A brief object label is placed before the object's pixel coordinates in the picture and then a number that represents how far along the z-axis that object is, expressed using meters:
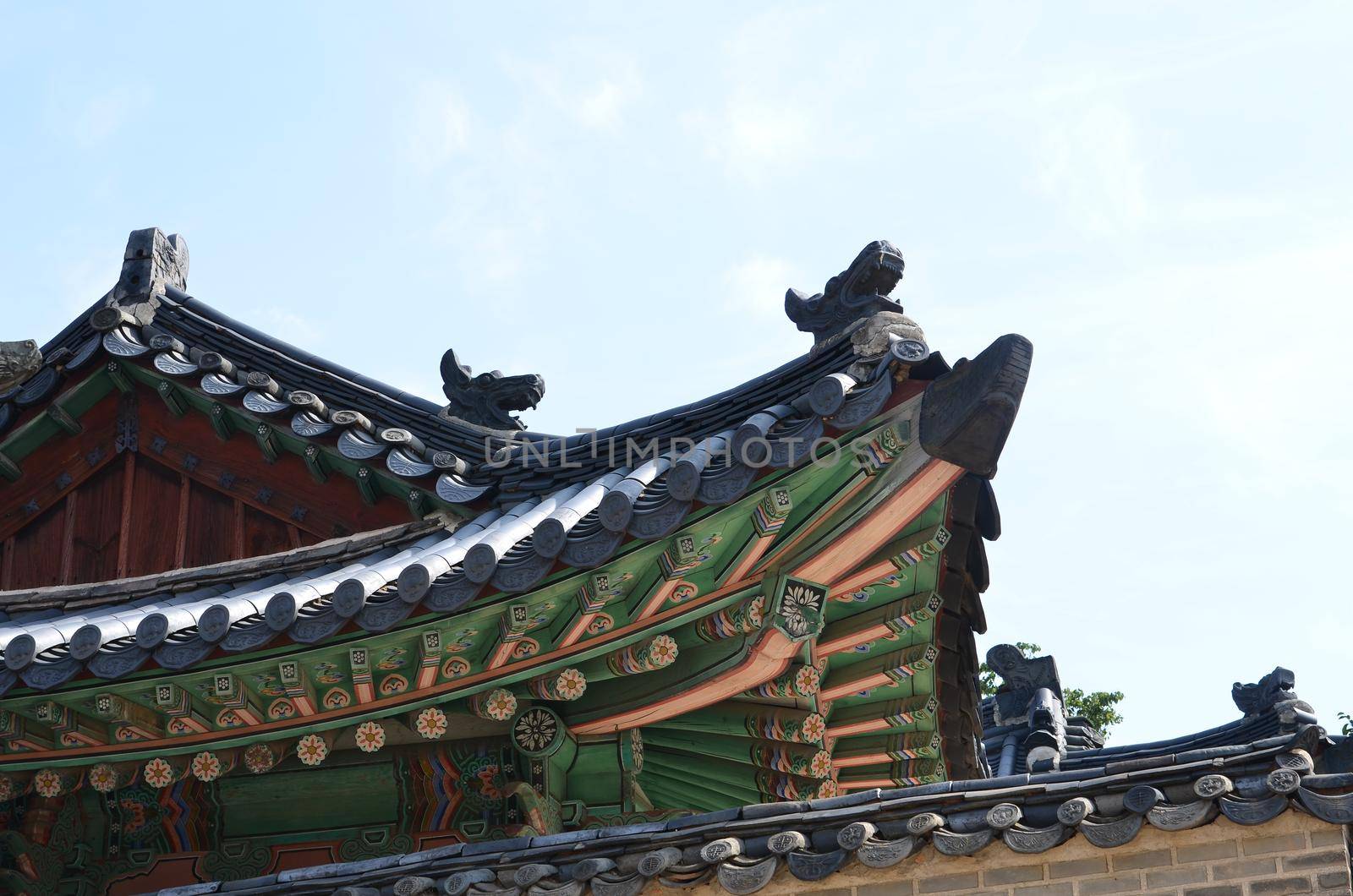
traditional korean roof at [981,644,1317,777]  9.85
